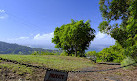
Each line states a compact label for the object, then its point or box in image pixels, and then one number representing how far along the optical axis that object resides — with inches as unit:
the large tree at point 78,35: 739.0
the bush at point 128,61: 283.7
